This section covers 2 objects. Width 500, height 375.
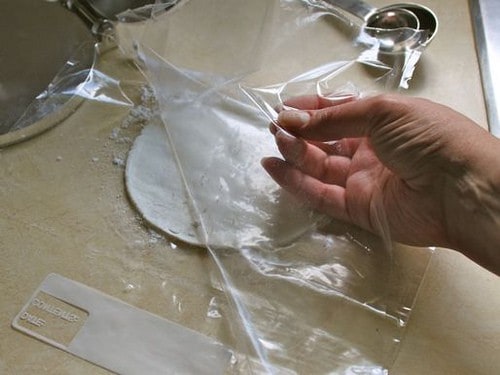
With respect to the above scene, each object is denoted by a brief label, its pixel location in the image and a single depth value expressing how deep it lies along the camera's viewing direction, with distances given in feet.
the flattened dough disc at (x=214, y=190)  2.15
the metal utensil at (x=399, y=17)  2.74
